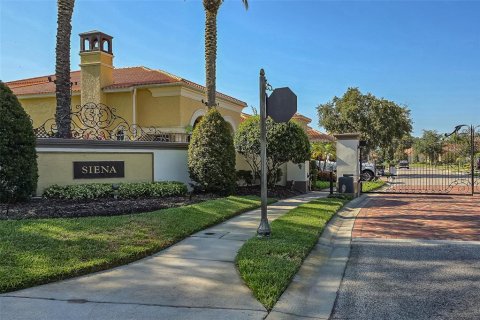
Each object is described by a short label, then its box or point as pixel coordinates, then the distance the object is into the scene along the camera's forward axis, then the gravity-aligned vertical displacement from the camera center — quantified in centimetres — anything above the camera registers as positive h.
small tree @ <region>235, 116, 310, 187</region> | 1525 +87
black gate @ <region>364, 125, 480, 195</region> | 1714 -111
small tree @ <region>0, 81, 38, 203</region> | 923 +33
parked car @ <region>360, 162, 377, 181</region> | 2792 -42
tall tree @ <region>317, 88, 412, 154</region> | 3762 +423
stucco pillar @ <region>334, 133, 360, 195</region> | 1631 +31
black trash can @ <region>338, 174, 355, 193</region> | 1580 -71
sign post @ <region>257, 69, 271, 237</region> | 726 +7
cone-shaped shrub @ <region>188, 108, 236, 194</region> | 1315 +32
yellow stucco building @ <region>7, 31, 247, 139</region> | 2095 +371
